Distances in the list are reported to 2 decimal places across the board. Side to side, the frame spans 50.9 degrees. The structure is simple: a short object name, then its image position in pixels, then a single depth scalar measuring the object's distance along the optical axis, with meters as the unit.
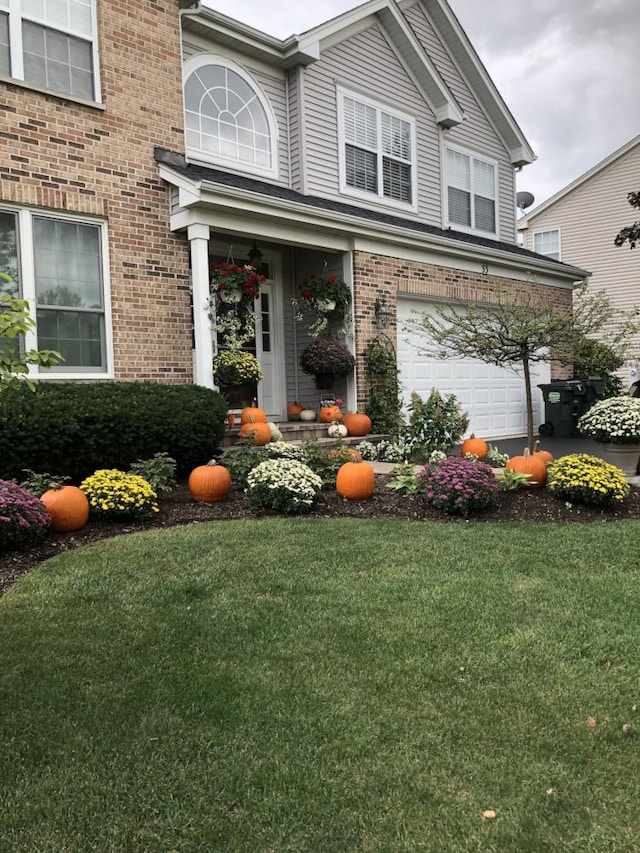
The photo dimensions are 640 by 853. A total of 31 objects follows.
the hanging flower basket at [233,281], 8.90
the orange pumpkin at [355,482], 6.61
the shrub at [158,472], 6.51
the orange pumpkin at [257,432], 8.43
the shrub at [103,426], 6.39
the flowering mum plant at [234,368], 8.82
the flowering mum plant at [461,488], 6.03
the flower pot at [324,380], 10.41
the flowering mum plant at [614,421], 7.43
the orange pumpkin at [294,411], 10.60
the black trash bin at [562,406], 12.88
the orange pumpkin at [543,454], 7.31
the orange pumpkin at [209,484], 6.58
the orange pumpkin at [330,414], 9.98
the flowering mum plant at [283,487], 6.07
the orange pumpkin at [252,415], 9.00
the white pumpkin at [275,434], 8.91
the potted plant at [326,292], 10.12
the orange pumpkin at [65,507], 5.41
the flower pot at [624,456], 7.65
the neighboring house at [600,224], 21.25
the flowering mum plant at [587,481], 6.17
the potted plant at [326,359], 9.94
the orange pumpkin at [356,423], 9.90
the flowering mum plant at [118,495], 5.73
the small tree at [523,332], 7.56
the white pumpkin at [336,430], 9.56
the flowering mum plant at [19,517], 4.84
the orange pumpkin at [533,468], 6.85
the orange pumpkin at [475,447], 8.14
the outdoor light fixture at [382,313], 10.56
